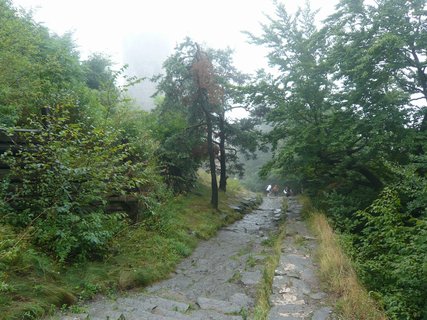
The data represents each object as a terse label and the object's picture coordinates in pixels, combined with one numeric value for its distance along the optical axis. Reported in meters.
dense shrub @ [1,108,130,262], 5.09
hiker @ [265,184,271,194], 32.37
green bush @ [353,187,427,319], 4.96
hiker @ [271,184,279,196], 32.59
